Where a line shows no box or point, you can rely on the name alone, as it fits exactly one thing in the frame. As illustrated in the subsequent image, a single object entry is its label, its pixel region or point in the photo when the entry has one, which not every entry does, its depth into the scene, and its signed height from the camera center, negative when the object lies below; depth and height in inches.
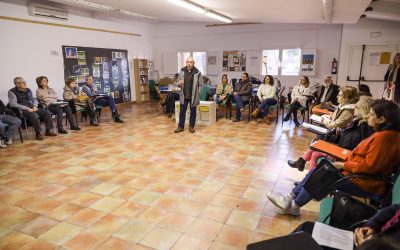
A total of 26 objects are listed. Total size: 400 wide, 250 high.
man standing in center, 221.1 -13.8
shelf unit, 403.2 -12.8
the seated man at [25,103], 208.5 -24.2
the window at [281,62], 369.7 +11.6
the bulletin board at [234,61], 395.5 +14.6
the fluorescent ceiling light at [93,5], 254.7 +65.7
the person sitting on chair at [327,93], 225.9 -19.2
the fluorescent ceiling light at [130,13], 301.7 +67.7
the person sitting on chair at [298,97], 245.9 -24.5
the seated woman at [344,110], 133.8 -19.8
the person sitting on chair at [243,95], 269.3 -24.2
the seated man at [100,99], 270.1 -27.2
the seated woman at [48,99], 231.6 -23.1
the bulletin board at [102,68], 307.7 +4.8
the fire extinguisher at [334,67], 343.3 +3.7
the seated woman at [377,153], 79.8 -25.0
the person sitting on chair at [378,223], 56.9 -32.8
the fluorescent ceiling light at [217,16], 257.9 +55.5
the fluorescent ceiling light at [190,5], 212.7 +54.1
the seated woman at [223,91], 280.8 -21.7
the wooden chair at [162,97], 318.0 -30.8
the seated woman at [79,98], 252.8 -24.5
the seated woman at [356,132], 105.9 -24.7
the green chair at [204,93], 291.0 -23.5
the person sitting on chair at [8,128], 195.5 -40.1
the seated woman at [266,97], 258.8 -25.4
